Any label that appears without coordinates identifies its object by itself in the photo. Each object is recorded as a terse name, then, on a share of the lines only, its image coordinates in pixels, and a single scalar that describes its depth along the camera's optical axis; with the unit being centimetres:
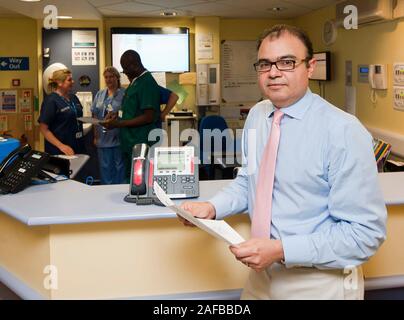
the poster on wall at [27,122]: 662
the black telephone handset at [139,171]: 180
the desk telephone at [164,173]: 181
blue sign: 654
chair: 392
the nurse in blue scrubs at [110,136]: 412
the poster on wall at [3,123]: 656
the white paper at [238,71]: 659
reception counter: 173
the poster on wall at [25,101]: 656
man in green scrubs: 340
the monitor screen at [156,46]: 622
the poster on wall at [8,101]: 652
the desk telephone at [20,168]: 194
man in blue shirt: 122
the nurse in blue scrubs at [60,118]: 370
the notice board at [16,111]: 653
